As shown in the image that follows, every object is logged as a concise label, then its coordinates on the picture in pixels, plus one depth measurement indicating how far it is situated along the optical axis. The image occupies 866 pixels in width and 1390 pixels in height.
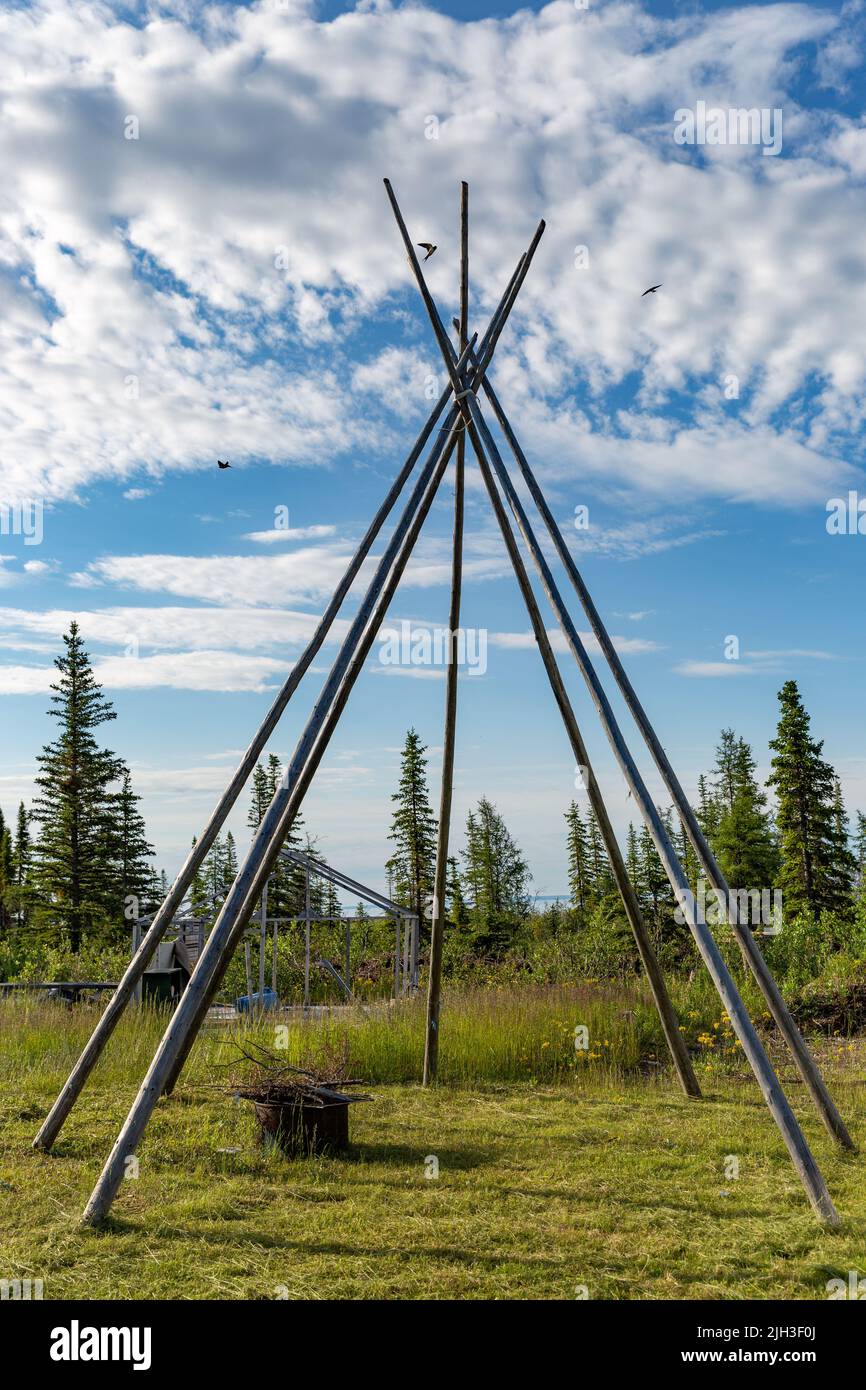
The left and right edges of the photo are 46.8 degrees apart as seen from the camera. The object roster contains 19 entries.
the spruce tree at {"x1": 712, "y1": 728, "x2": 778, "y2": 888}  20.36
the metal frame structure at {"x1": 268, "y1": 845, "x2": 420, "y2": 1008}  13.66
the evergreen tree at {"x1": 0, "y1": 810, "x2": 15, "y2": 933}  31.33
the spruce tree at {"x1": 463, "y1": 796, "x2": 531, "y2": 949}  28.70
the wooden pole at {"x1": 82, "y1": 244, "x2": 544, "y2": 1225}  4.16
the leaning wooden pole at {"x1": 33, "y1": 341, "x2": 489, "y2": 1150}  5.28
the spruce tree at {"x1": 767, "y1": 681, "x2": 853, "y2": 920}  20.58
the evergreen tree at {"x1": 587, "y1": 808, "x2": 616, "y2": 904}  26.39
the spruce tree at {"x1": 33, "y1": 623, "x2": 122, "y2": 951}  24.27
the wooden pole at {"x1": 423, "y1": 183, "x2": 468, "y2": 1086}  6.73
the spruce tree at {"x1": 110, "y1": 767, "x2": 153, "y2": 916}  27.05
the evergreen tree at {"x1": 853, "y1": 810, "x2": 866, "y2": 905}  33.22
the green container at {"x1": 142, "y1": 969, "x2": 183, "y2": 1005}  11.20
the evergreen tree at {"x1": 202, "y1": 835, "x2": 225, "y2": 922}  30.32
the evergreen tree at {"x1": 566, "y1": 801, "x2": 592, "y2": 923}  27.83
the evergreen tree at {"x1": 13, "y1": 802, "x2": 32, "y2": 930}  31.98
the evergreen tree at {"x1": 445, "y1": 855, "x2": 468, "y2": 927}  26.33
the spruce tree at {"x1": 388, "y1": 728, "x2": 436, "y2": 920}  25.50
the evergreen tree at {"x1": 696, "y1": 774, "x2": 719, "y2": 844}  25.86
